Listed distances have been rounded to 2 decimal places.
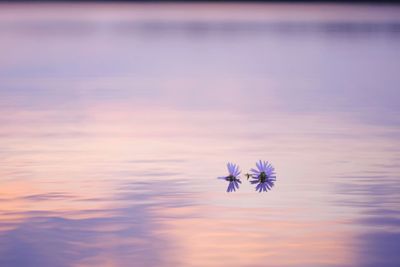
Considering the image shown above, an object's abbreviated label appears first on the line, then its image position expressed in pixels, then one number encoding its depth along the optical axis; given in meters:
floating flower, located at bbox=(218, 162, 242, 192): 9.20
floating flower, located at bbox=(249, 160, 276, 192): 9.12
